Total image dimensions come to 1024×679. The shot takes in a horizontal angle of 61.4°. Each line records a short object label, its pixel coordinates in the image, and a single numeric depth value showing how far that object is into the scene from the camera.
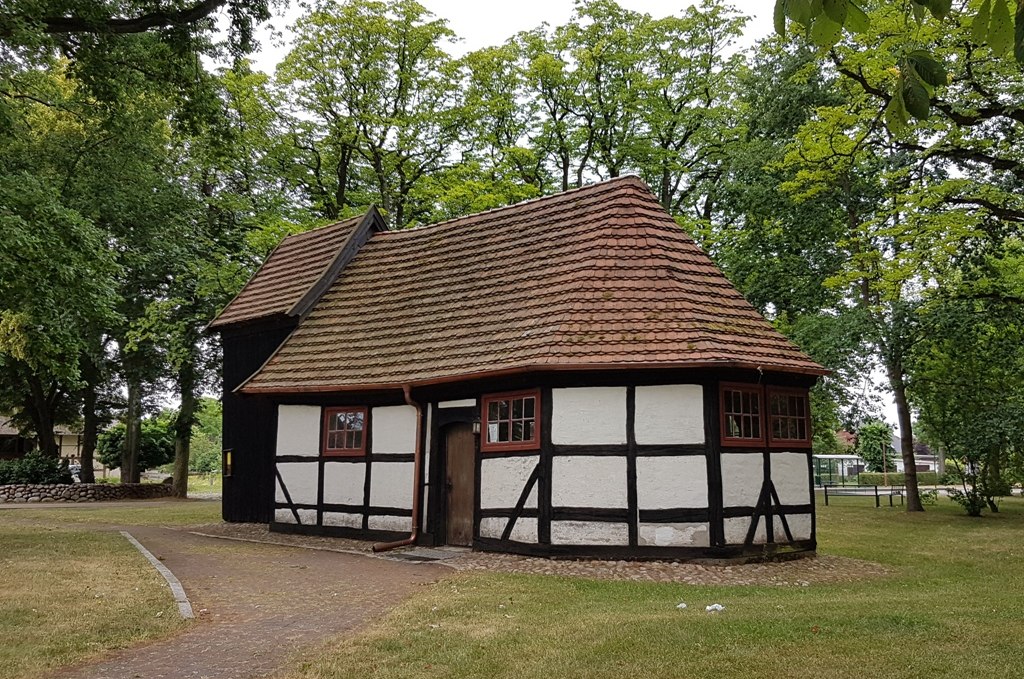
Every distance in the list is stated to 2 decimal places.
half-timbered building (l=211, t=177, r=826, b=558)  12.59
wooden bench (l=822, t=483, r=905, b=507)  34.28
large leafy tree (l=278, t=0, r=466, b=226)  28.06
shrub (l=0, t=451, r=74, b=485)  31.02
